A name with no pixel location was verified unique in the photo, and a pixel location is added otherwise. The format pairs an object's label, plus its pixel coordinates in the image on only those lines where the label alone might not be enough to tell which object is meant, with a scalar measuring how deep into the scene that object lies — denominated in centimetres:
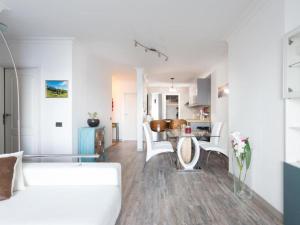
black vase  429
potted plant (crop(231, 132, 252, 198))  272
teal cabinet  398
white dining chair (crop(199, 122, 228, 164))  419
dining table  407
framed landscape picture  388
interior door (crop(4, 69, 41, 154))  393
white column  632
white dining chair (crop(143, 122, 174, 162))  406
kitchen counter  685
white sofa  144
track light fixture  420
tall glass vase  285
